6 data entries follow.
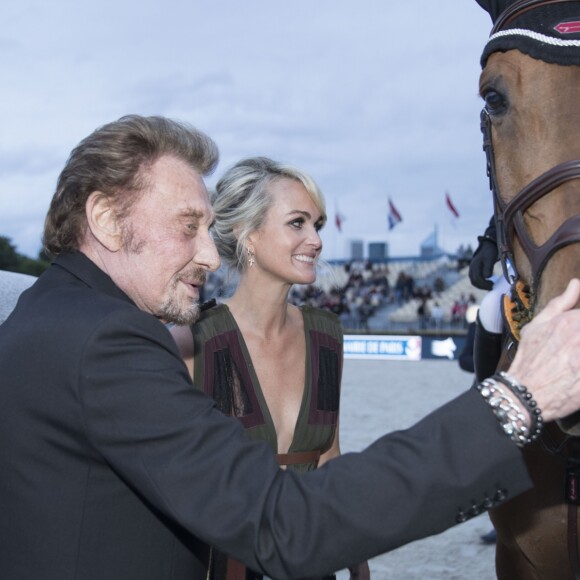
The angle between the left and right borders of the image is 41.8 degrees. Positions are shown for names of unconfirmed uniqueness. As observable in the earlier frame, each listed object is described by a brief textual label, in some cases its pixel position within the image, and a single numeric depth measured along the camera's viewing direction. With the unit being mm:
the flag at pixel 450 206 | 39241
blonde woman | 3049
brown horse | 2004
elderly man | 1395
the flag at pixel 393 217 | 40250
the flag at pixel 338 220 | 45959
